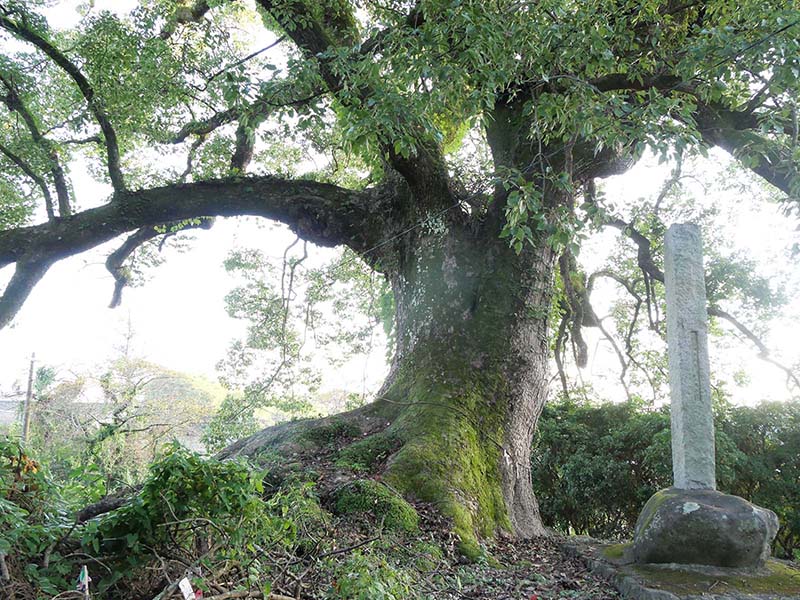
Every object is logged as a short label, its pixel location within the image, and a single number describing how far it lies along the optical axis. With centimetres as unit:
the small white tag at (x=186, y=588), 180
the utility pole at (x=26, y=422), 1132
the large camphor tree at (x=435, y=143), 385
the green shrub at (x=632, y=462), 661
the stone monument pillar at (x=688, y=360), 434
